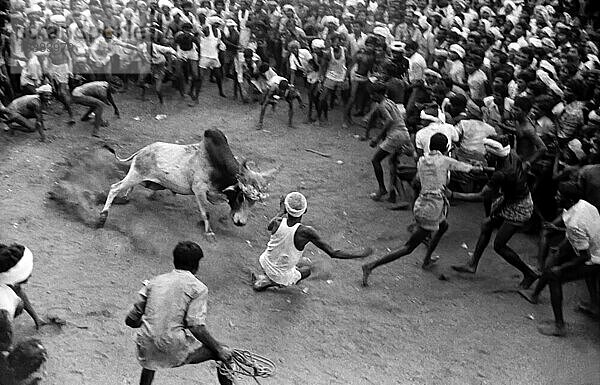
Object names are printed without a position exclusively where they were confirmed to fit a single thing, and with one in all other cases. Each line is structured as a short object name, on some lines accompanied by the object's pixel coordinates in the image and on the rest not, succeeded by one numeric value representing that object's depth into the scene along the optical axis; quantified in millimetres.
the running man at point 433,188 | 7770
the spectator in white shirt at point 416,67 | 12352
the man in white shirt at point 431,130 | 8969
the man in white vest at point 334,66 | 12914
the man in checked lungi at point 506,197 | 7598
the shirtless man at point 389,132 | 9711
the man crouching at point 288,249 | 7246
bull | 8953
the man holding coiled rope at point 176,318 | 5047
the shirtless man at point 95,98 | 11734
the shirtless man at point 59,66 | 12445
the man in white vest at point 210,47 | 14016
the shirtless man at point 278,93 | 12551
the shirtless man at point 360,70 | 12672
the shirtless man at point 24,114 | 11156
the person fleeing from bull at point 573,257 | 6828
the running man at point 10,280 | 5113
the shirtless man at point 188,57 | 13797
